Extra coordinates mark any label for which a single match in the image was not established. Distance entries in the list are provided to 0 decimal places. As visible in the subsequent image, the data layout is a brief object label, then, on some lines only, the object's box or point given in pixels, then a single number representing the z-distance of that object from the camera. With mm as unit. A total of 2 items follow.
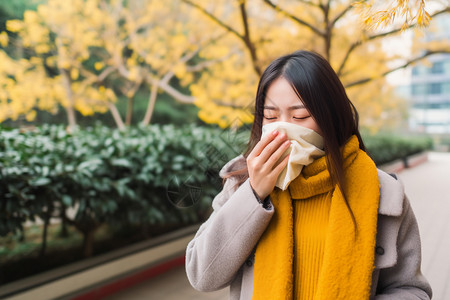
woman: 1001
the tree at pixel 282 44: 4531
